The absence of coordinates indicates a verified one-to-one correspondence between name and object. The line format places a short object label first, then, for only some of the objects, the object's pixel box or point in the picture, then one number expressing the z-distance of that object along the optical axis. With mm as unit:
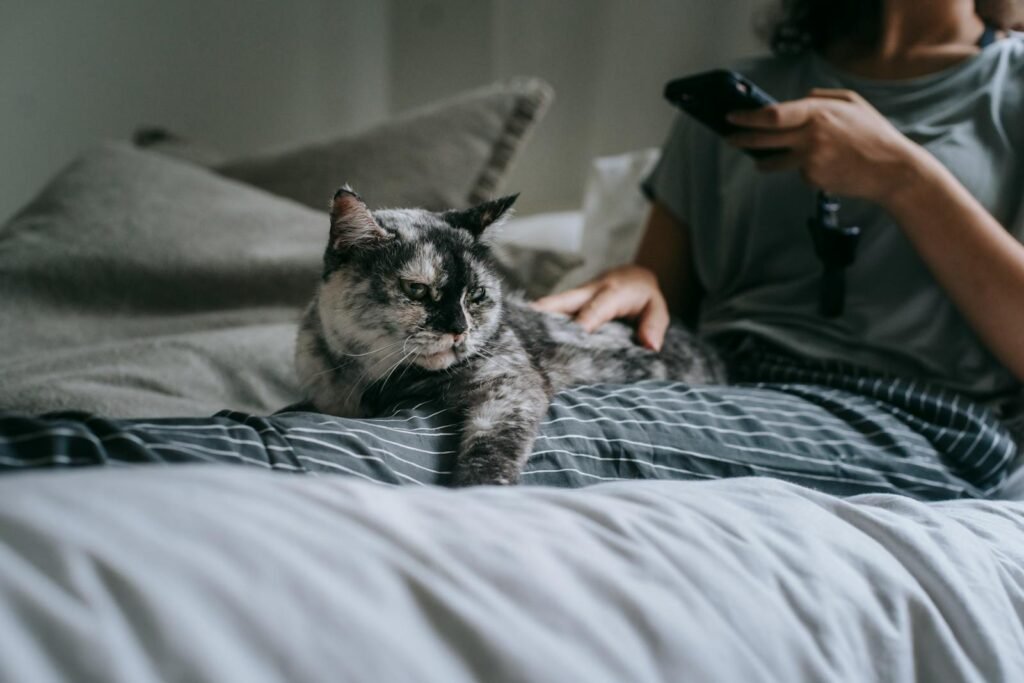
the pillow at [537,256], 1314
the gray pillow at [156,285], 991
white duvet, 351
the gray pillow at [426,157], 1378
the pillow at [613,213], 1415
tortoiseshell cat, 736
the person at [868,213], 899
